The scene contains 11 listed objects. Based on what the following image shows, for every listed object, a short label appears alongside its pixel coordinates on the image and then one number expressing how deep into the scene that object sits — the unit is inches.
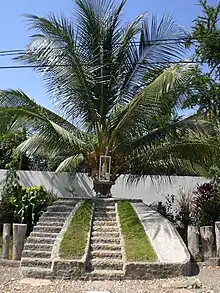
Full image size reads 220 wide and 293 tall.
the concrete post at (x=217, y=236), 199.0
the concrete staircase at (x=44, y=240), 169.9
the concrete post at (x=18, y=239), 193.3
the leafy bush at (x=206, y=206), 266.7
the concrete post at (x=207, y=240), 198.6
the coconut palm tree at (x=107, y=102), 237.2
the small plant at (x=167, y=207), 295.6
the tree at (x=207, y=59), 283.6
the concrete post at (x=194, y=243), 199.2
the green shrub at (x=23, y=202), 264.9
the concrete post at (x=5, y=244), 195.0
